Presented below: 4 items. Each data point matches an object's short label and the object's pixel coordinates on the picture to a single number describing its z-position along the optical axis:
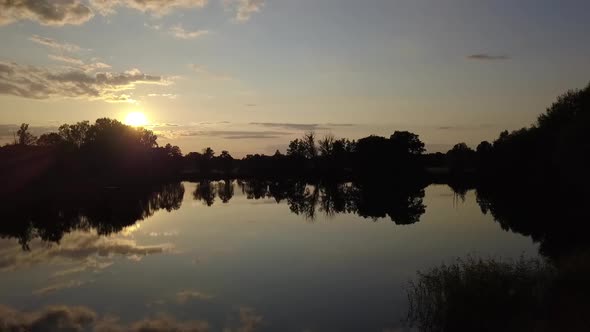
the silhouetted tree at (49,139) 152.50
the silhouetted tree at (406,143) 150.62
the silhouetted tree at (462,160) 173.06
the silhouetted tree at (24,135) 133.23
